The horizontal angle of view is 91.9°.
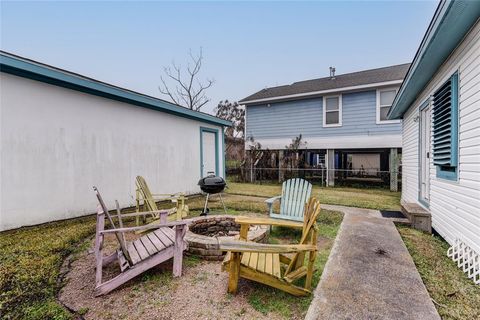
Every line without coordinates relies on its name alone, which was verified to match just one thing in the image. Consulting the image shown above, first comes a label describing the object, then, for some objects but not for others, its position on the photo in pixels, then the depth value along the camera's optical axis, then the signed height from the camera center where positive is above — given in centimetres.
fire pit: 308 -114
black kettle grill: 474 -53
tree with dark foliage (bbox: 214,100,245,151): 2323 +476
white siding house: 267 +55
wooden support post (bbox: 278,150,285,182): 1200 -35
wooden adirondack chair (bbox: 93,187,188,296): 224 -104
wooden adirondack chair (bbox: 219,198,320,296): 202 -101
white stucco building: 414 +36
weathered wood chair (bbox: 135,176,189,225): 423 -83
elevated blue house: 978 +218
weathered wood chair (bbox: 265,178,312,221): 429 -75
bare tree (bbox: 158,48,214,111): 1931 +652
